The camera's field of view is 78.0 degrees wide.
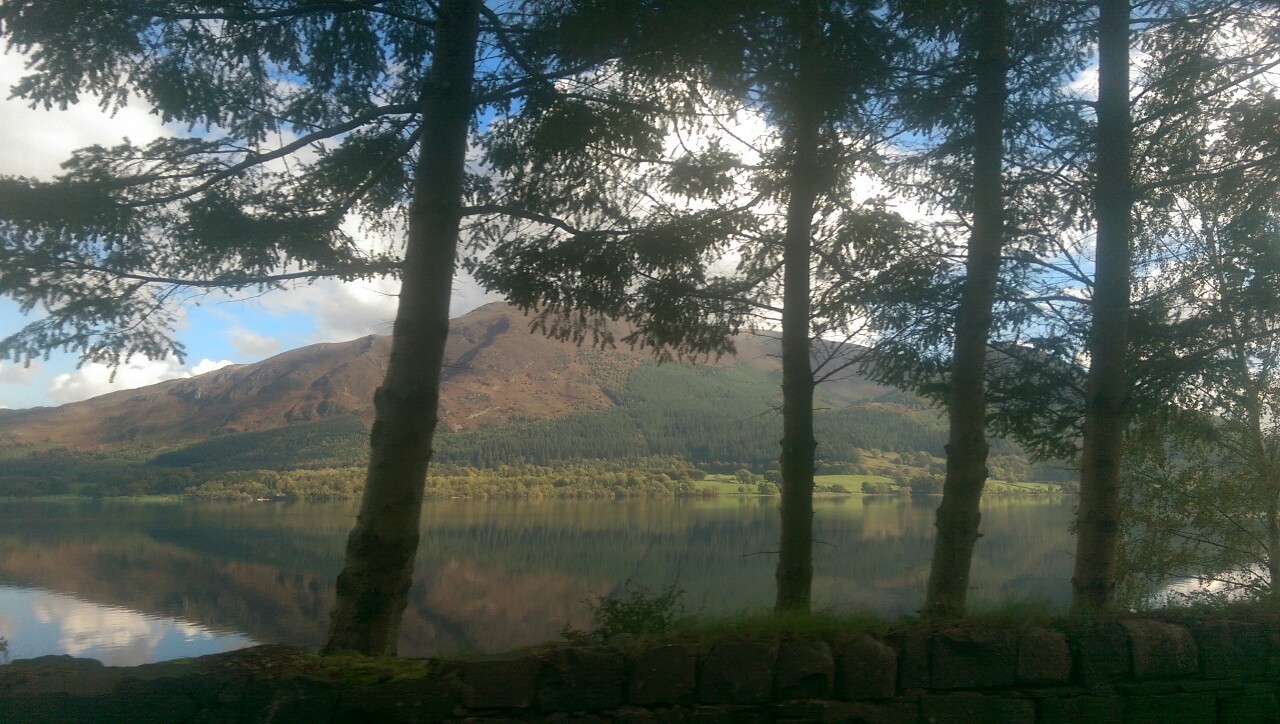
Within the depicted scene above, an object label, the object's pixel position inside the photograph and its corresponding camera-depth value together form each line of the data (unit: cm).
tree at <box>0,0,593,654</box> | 577
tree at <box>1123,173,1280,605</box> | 718
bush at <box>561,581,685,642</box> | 475
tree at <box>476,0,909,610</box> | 654
